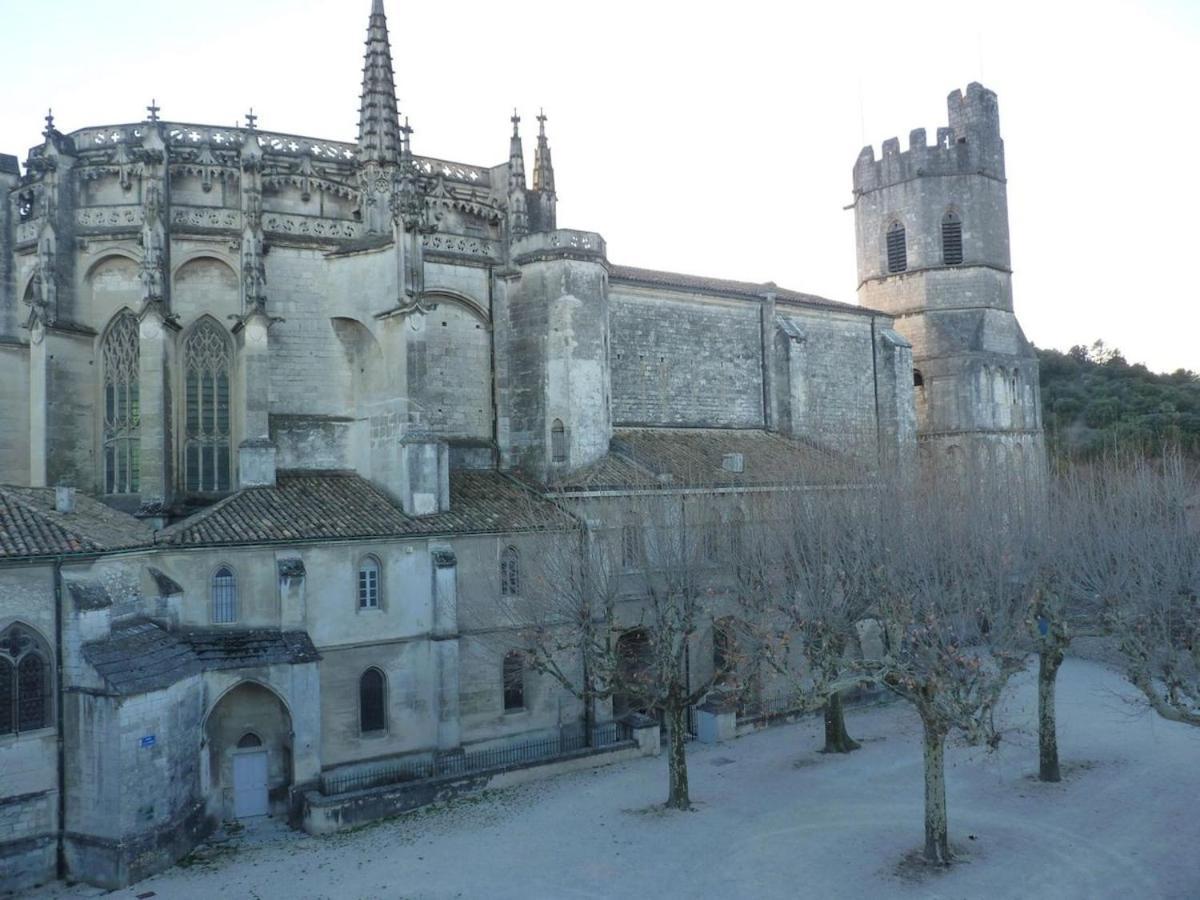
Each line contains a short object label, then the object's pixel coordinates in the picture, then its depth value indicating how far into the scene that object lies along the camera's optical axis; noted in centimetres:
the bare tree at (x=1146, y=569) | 1716
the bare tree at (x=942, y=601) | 1648
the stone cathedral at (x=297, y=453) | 1789
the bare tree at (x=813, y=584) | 1997
